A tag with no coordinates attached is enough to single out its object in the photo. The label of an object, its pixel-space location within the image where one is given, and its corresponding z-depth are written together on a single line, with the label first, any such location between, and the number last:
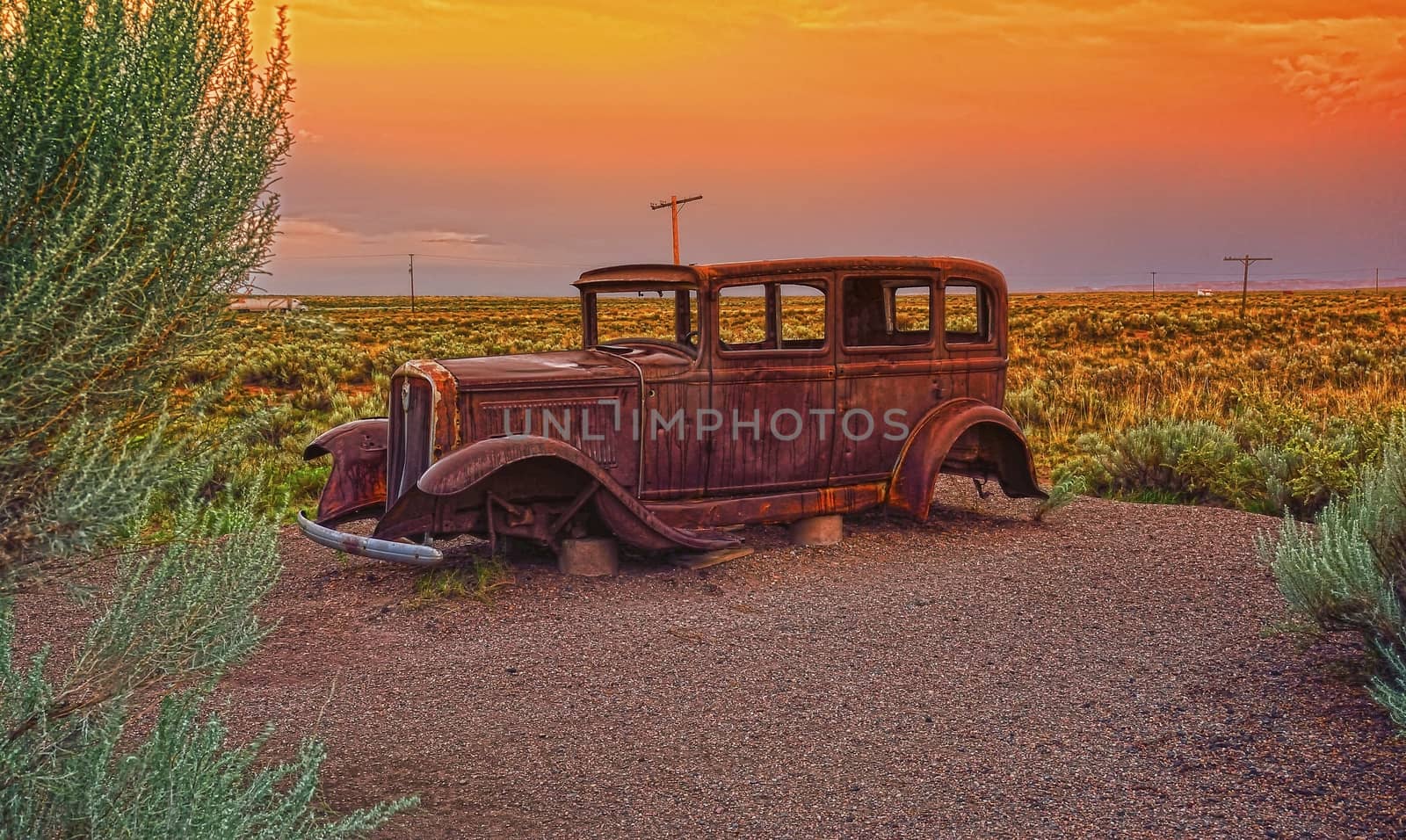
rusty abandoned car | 6.70
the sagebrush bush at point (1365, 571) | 4.90
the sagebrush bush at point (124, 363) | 2.77
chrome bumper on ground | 6.09
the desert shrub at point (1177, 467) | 9.92
